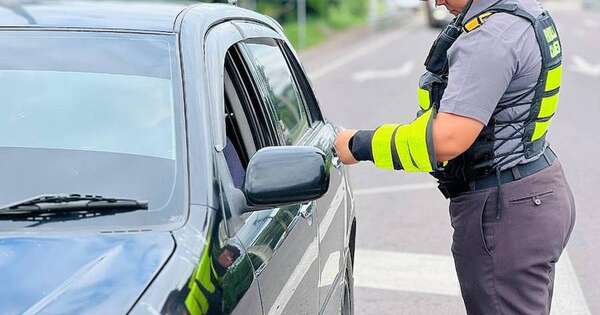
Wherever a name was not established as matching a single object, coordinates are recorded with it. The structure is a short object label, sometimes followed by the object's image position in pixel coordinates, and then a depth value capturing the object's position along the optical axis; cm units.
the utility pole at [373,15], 3419
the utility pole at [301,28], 2492
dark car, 237
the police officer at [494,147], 317
